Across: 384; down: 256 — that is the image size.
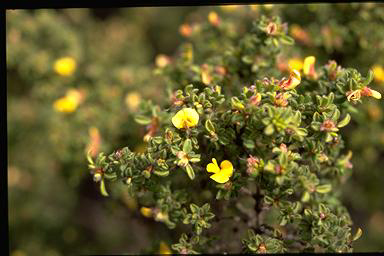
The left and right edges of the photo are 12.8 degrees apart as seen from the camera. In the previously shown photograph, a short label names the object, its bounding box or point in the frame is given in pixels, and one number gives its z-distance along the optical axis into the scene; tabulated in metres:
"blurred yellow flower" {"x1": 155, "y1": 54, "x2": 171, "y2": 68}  0.96
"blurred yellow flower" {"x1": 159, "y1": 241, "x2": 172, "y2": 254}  0.91
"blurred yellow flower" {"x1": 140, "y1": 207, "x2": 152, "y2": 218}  0.88
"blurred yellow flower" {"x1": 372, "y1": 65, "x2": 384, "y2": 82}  0.95
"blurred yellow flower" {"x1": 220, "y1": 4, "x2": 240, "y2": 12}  1.03
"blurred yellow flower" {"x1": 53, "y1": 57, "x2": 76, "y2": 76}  1.03
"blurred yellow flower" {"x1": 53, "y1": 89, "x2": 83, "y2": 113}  1.00
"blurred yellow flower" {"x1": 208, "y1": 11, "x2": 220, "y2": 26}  0.97
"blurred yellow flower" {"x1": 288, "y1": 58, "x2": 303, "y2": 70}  0.92
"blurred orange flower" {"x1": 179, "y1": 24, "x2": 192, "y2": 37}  0.98
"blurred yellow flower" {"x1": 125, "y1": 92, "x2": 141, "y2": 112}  1.00
